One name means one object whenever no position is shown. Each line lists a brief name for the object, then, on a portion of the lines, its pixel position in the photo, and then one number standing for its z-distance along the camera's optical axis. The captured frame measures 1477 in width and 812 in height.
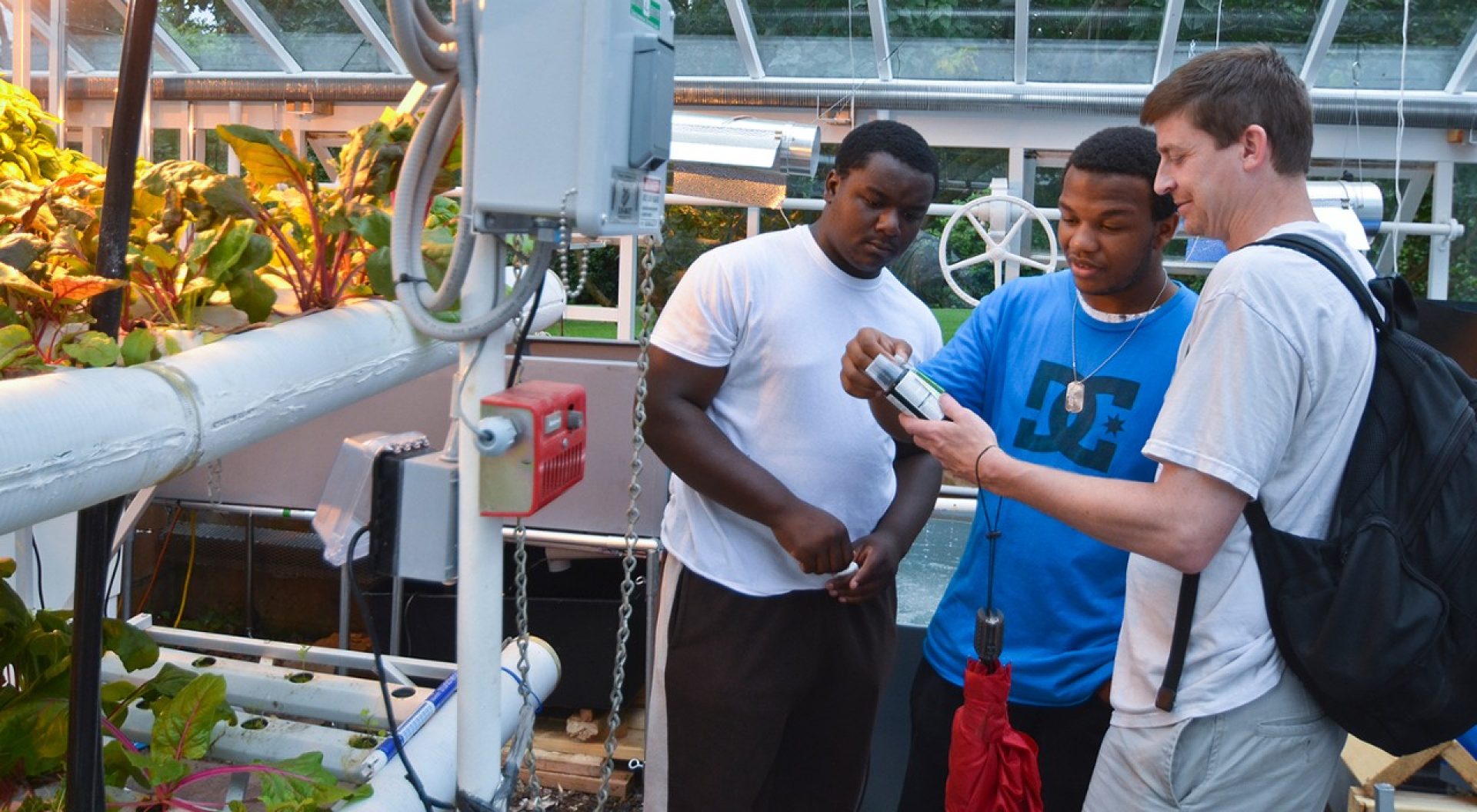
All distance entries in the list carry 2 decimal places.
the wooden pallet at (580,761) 3.27
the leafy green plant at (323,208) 1.46
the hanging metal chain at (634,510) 1.29
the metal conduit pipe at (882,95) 5.55
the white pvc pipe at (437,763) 1.20
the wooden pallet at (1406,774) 2.38
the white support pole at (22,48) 2.31
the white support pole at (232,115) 6.77
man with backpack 1.28
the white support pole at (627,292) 6.01
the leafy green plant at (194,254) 1.36
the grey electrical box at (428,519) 1.13
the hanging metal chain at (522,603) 1.24
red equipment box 1.09
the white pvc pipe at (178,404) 0.94
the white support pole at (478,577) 1.12
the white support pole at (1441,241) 5.70
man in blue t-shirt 1.80
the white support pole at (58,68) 2.34
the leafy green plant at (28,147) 1.66
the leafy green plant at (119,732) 1.32
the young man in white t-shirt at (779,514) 1.97
